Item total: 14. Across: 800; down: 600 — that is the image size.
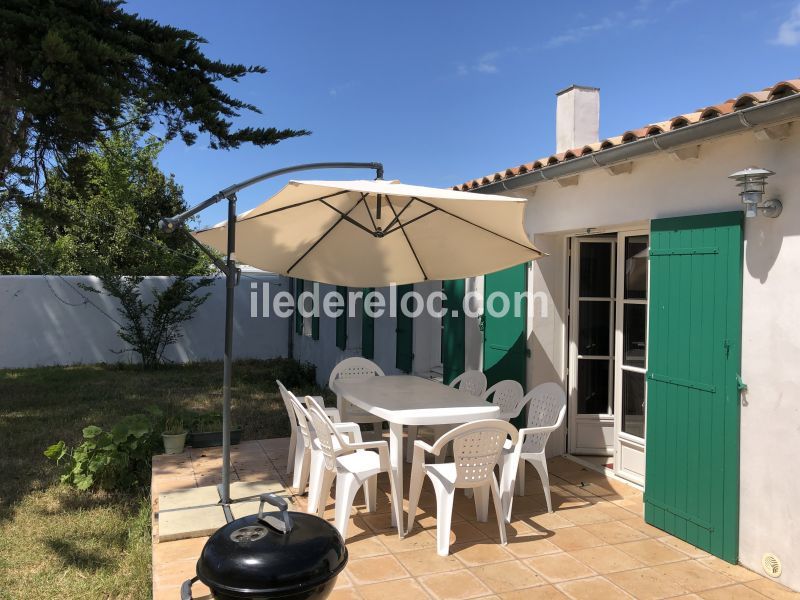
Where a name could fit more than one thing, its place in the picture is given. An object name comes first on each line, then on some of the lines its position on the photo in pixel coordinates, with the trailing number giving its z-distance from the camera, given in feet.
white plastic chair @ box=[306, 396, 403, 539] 13.16
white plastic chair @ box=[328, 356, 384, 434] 21.52
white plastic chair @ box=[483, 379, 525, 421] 18.29
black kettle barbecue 6.67
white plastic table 14.21
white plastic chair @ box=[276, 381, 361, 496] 15.02
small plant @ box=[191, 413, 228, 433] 22.07
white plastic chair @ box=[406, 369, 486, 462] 19.74
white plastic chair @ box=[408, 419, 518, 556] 12.65
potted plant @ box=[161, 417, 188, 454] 20.52
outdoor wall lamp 11.08
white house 11.31
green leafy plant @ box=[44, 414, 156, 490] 19.03
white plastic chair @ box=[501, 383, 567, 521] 14.37
